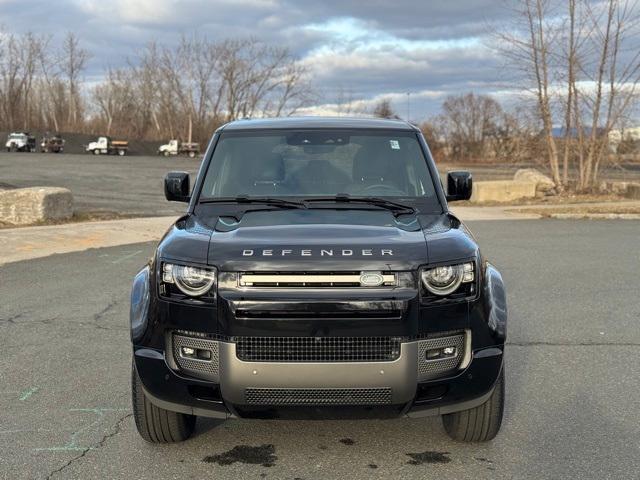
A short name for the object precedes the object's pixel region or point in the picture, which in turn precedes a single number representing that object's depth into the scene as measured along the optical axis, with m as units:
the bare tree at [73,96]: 101.25
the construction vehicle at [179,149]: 71.88
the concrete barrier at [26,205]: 14.51
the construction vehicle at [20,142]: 63.19
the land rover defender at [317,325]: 3.23
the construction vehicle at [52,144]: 65.12
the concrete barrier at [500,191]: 22.44
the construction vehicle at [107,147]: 68.94
